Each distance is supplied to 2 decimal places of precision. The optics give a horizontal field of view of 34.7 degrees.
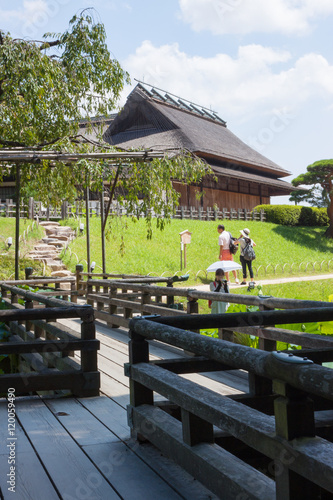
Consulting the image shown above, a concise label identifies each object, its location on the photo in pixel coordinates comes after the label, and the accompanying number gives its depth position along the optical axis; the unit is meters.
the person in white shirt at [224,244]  15.07
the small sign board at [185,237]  19.79
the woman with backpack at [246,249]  17.06
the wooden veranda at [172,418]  1.80
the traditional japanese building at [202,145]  32.09
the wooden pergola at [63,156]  8.73
